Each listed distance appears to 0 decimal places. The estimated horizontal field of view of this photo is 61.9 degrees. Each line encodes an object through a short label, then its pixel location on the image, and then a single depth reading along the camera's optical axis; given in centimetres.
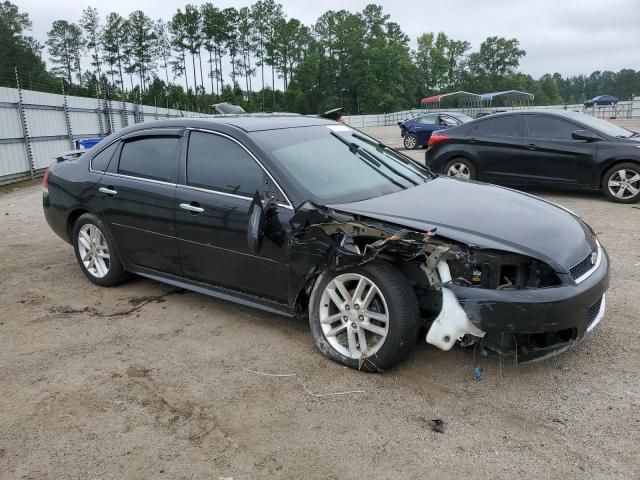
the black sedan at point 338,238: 311
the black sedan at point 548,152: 828
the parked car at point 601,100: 5596
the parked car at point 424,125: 1950
